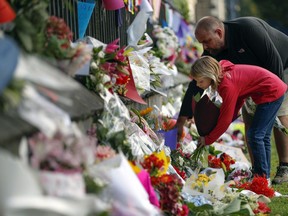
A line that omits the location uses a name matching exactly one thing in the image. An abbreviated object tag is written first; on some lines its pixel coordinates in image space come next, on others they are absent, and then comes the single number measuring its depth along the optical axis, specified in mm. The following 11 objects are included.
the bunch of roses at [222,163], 17219
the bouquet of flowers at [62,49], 10531
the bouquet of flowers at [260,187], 15125
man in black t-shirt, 17453
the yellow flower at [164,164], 11859
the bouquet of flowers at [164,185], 11547
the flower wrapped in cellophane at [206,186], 13750
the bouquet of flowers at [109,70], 12617
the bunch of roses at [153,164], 11719
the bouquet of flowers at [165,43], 25344
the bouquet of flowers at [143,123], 15156
